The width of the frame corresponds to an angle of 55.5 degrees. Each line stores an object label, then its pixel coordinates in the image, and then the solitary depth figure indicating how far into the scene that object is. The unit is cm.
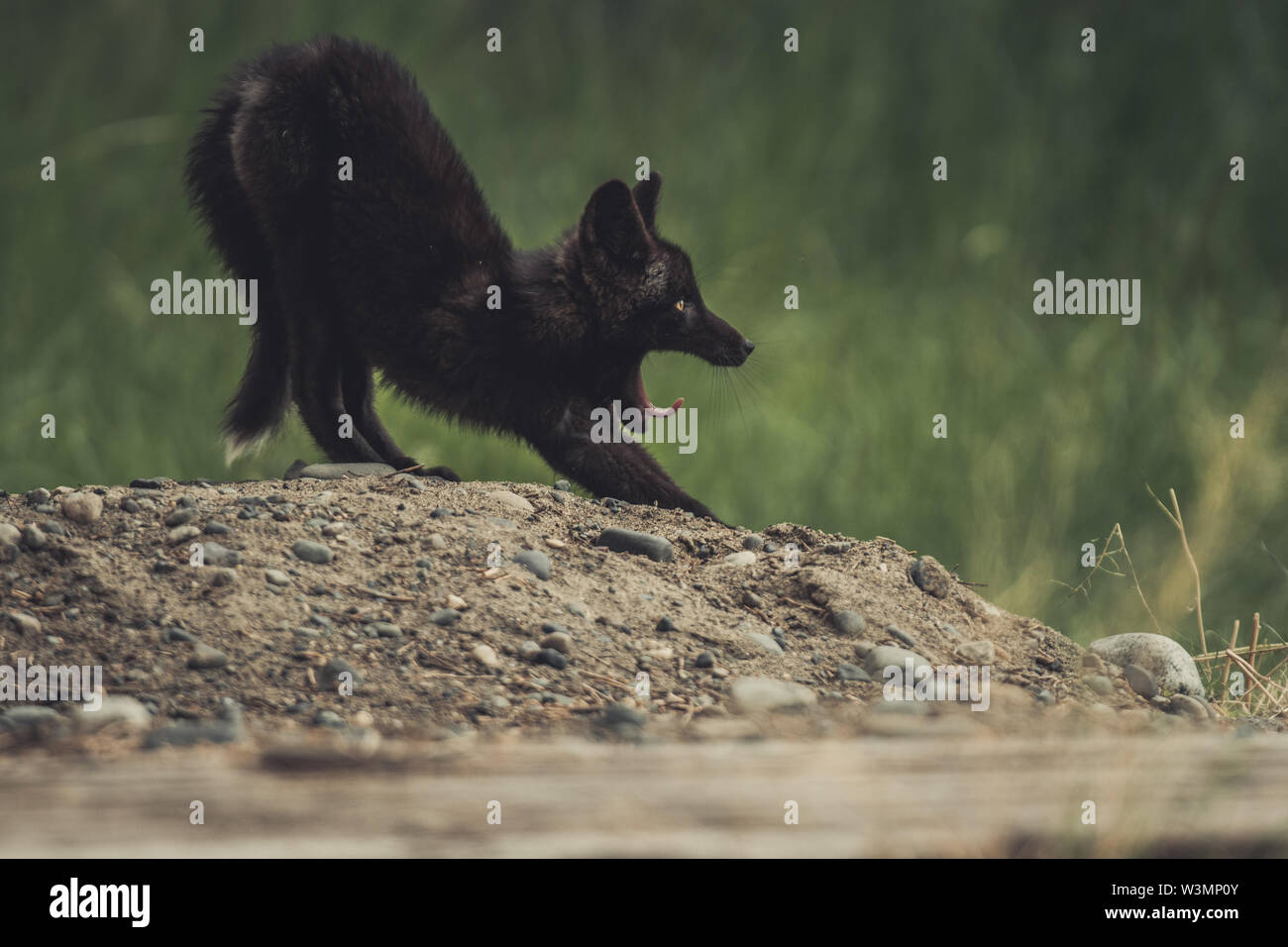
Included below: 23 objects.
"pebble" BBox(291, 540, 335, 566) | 380
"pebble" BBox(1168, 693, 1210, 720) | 394
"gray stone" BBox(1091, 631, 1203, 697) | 419
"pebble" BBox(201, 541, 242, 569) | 368
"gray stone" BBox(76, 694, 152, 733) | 286
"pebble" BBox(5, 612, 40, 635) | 336
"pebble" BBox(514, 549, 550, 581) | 393
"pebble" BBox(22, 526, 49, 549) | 373
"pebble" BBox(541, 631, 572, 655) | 351
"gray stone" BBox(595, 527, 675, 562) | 429
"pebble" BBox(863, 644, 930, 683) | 376
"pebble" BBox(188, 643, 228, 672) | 322
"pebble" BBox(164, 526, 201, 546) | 381
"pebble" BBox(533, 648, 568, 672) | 342
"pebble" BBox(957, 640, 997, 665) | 408
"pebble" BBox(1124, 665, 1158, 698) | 412
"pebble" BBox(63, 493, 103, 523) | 396
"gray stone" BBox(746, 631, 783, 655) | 376
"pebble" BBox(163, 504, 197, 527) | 395
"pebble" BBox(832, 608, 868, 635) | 402
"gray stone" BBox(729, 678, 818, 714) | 327
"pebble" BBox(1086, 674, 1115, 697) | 399
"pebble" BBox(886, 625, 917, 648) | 401
